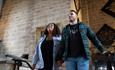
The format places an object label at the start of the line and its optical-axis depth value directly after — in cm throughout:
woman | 299
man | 238
